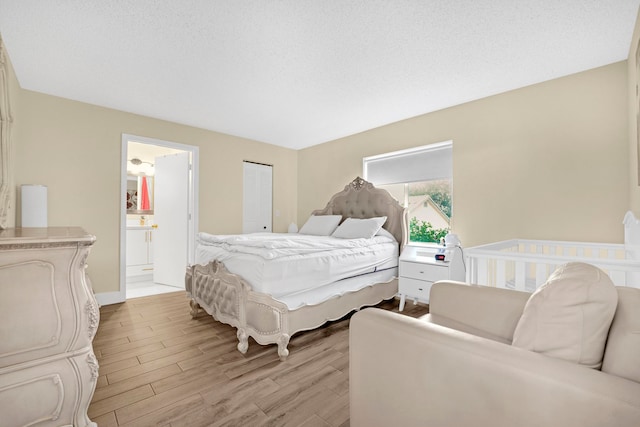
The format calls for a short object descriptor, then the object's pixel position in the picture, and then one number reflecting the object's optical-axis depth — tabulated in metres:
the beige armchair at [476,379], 0.64
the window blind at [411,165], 3.72
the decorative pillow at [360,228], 3.60
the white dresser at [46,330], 1.15
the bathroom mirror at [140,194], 5.46
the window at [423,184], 3.74
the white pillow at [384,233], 3.76
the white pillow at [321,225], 4.17
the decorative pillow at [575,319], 0.78
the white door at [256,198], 5.04
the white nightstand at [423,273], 2.79
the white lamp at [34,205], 2.94
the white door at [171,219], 4.34
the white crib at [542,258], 1.61
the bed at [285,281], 2.21
